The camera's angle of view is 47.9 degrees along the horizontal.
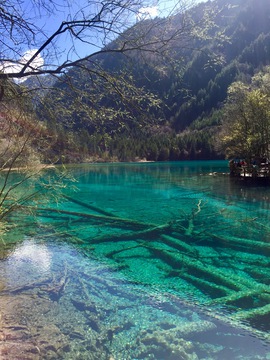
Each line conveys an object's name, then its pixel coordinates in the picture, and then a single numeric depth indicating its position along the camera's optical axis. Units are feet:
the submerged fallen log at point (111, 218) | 36.91
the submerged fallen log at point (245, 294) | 17.67
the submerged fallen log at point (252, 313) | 15.80
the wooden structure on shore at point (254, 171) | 80.96
